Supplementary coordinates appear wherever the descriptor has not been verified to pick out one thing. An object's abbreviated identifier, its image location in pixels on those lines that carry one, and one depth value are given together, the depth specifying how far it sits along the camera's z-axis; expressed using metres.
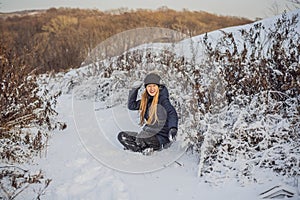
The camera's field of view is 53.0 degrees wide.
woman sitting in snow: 3.95
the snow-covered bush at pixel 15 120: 3.44
